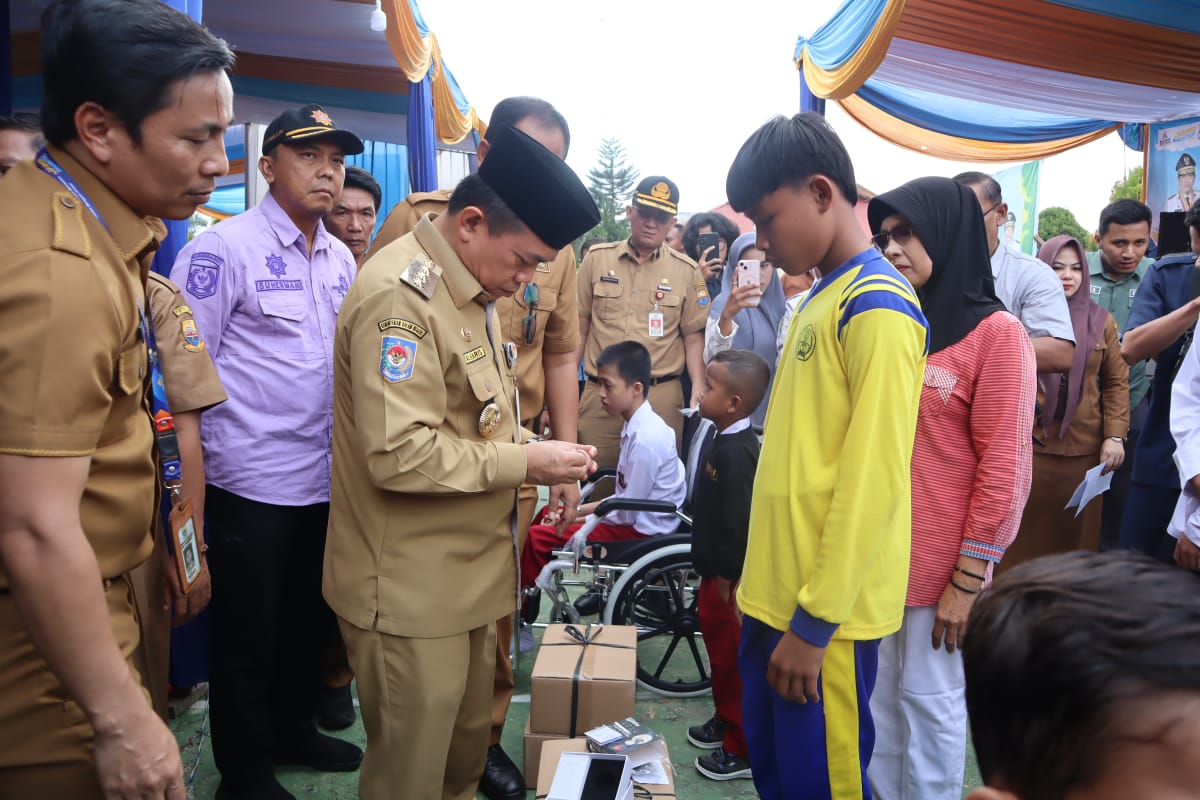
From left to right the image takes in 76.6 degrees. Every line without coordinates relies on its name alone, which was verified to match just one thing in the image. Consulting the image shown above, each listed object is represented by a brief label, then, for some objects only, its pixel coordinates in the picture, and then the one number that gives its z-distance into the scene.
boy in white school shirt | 3.21
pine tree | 43.94
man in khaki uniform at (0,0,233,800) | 0.90
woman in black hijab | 1.75
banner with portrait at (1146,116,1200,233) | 7.76
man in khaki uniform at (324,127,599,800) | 1.56
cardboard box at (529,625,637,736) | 2.37
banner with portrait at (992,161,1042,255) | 7.61
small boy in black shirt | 2.44
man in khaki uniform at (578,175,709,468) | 4.16
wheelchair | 2.98
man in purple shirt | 2.07
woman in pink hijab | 3.33
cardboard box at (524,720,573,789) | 2.39
